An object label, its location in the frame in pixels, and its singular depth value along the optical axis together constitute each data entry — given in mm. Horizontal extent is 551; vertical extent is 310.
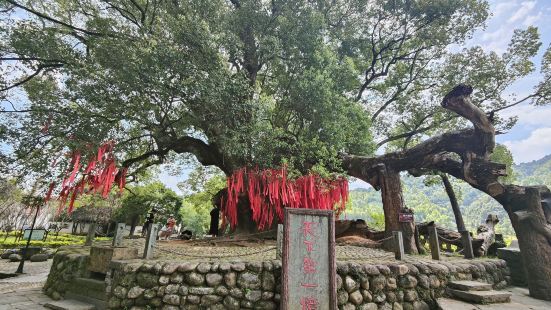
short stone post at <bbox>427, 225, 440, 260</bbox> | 6572
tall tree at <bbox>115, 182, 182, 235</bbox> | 19141
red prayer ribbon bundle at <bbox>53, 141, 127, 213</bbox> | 7191
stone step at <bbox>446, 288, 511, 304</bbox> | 4941
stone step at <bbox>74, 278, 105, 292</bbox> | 5621
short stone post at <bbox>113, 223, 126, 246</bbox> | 6325
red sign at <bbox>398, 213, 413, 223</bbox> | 7418
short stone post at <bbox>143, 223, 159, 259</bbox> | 5414
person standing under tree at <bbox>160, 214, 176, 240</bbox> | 15005
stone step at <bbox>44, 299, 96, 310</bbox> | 5347
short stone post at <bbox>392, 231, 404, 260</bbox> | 5961
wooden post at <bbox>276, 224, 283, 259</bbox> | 5137
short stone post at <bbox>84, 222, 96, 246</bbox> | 7957
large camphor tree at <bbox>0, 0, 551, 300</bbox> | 7164
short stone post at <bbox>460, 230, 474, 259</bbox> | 7566
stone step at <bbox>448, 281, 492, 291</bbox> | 5250
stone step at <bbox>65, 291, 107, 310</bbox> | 5398
